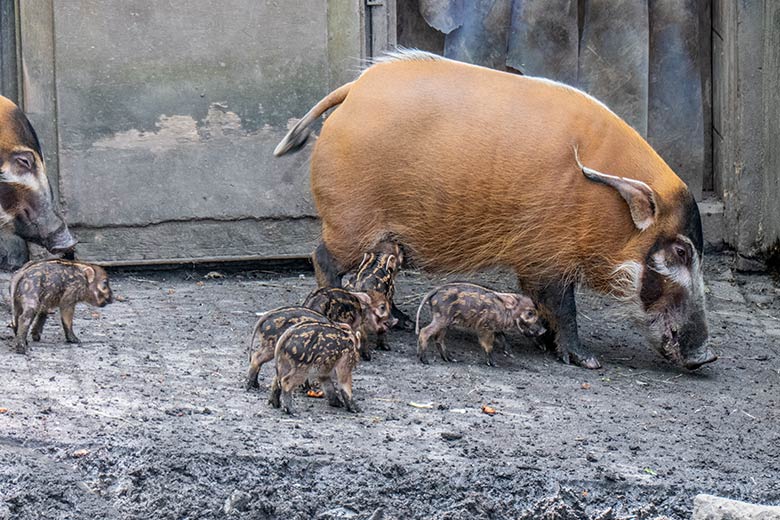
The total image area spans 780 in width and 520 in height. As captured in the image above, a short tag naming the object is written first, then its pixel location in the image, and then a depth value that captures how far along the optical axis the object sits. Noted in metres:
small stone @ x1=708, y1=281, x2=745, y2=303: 15.79
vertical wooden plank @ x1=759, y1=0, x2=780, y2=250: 16.03
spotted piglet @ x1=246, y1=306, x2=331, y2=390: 10.59
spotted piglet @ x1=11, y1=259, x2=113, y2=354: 11.60
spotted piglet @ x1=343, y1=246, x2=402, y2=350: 12.45
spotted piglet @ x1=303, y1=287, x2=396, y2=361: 11.81
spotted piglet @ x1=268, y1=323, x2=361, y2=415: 10.03
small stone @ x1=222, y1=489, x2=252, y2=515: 8.71
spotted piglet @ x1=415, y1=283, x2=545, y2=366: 12.23
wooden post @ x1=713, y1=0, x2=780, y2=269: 16.20
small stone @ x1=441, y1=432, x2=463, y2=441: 9.85
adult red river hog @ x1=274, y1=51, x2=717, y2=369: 12.48
